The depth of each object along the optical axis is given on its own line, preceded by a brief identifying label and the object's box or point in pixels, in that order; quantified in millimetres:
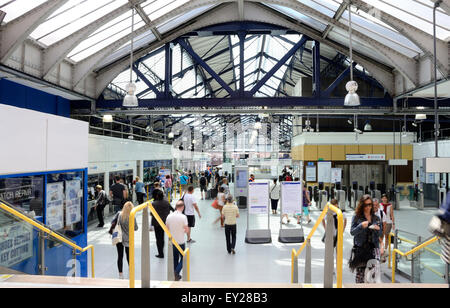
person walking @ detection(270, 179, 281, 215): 13242
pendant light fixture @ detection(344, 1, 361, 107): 6285
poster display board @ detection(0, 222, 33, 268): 3779
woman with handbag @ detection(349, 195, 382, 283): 4277
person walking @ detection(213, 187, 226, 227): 10977
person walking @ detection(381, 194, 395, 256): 7805
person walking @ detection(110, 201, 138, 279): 5730
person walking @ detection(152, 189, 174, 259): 7230
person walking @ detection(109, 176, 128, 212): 11588
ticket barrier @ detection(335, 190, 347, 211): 14670
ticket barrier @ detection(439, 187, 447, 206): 15312
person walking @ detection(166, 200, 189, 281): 5801
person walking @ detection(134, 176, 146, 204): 13484
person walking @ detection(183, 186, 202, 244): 8961
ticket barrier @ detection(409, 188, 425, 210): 15719
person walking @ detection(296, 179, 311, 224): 11625
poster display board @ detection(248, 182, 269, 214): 10031
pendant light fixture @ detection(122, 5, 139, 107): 6516
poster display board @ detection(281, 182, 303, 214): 9773
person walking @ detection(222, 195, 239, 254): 7719
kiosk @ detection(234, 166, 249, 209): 15617
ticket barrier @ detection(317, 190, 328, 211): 14320
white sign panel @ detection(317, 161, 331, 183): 19500
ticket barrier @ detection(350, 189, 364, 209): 15477
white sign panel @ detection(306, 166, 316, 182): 19766
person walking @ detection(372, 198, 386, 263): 6598
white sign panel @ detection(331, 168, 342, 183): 18297
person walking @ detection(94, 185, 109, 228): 10930
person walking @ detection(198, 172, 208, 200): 18562
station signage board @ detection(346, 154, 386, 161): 19906
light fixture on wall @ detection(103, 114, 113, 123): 10567
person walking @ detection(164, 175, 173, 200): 17062
